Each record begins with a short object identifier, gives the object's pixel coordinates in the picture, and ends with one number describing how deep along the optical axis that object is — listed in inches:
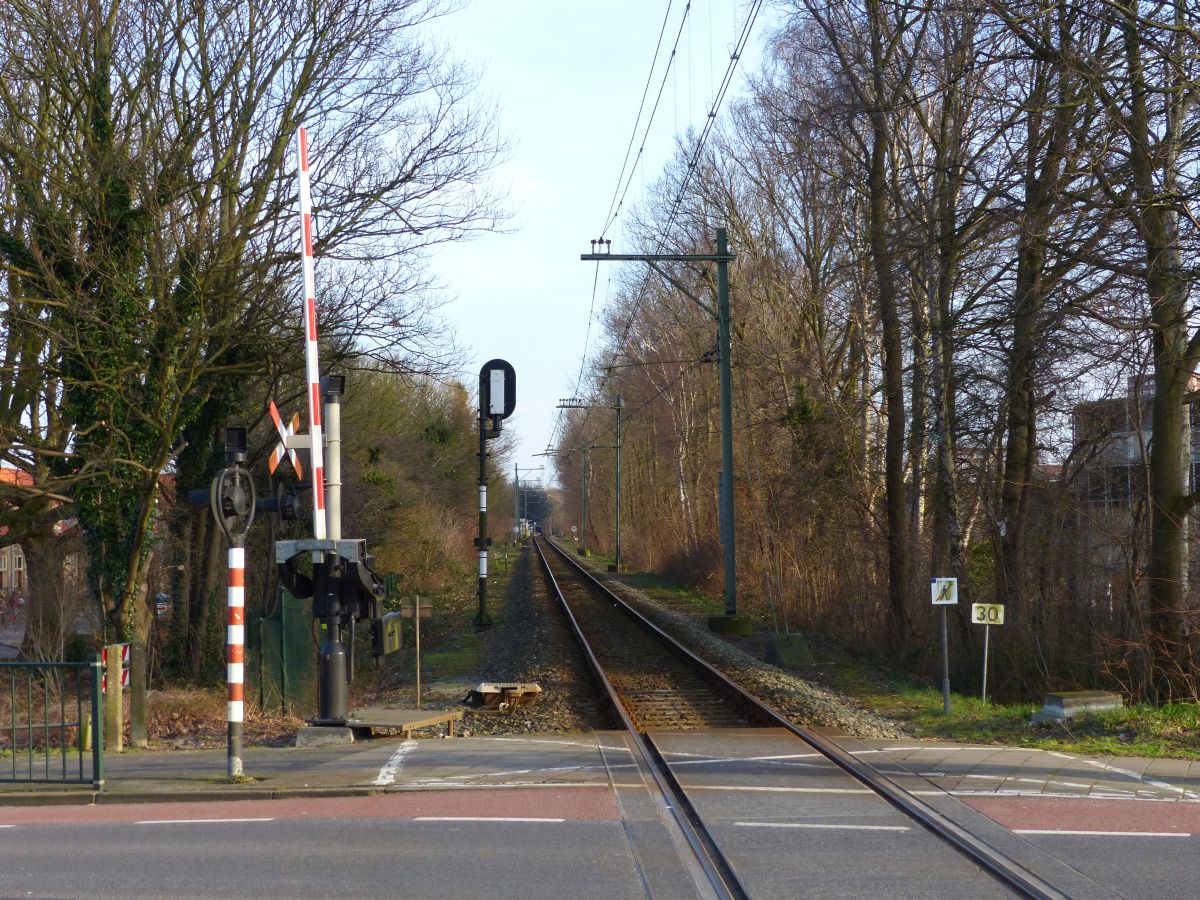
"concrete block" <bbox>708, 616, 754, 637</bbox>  1031.6
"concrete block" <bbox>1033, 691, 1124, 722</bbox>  526.3
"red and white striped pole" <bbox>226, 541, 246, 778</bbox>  406.3
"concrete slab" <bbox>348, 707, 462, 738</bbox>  513.7
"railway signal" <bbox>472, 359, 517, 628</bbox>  1073.5
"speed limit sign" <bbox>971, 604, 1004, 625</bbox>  570.3
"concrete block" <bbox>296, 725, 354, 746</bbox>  491.8
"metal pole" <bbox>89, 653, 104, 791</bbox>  394.9
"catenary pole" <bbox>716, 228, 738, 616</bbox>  1039.6
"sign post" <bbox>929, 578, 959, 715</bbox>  565.6
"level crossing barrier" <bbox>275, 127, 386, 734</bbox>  468.1
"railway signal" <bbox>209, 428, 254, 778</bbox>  405.7
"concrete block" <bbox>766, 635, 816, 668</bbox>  810.2
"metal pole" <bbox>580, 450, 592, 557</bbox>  3627.5
